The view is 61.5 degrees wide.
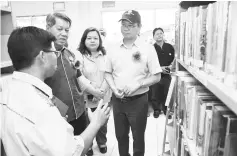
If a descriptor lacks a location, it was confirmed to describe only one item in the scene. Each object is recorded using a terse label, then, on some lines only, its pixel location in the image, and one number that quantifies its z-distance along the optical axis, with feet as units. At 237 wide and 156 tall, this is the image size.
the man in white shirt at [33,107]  2.67
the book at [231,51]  2.03
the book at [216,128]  2.28
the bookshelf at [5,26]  6.17
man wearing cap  6.23
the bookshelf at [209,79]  2.08
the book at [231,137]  2.05
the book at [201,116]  2.96
